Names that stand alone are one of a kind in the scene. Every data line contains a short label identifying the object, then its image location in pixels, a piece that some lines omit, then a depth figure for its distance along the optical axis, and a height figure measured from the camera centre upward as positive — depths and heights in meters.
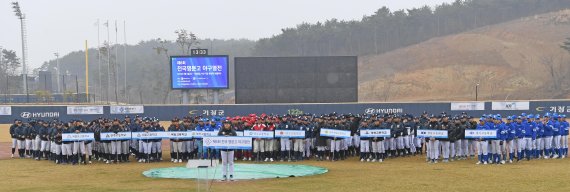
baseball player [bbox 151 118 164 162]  28.81 -2.59
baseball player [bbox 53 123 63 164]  28.23 -2.35
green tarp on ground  22.67 -3.04
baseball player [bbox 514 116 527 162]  26.48 -2.02
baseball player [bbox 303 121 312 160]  28.98 -2.31
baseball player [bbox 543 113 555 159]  27.50 -2.06
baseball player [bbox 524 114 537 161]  26.92 -2.06
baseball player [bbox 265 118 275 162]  28.48 -2.53
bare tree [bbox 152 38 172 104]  127.38 -0.10
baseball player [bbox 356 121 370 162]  27.89 -2.51
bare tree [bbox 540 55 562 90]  104.88 +2.19
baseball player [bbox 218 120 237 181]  21.27 -2.18
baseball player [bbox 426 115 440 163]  26.72 -2.41
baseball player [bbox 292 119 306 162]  28.64 -2.51
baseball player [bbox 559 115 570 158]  27.81 -2.08
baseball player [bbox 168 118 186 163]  28.50 -2.48
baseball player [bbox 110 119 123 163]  28.30 -2.50
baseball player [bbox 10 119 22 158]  32.12 -2.09
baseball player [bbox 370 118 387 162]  27.77 -2.49
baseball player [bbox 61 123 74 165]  28.13 -2.63
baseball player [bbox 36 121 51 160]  29.81 -2.35
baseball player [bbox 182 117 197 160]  28.64 -2.54
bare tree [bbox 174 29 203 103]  98.35 +6.65
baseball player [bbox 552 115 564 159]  27.62 -2.11
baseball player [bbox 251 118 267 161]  28.56 -2.50
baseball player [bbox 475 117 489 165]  25.58 -2.38
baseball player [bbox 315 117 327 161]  28.81 -2.30
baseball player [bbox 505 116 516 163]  26.05 -2.01
